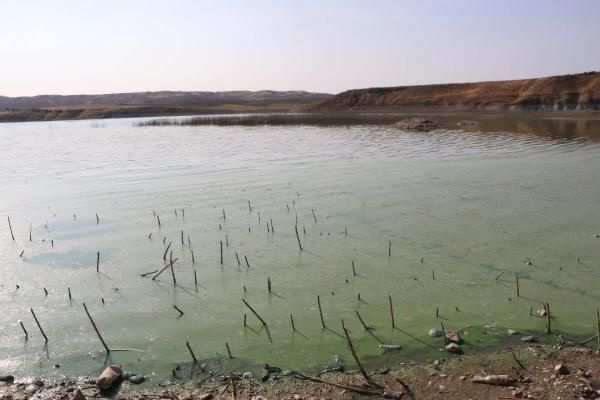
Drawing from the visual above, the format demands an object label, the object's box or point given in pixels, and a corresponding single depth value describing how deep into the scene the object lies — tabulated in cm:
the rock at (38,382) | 509
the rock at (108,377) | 498
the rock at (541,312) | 619
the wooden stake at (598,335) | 516
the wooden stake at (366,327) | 592
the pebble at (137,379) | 511
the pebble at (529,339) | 557
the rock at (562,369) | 483
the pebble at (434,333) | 582
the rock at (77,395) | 466
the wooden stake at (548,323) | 570
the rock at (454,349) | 543
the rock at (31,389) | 494
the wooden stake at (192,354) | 527
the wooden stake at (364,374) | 481
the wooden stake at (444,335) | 563
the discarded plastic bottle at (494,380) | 475
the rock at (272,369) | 524
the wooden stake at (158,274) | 777
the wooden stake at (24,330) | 597
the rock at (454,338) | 563
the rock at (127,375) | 519
